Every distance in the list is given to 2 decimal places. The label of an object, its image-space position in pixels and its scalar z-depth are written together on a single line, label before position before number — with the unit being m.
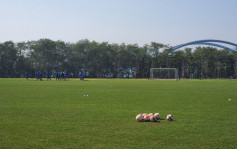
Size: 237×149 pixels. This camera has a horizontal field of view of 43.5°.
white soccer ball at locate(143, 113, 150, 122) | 8.66
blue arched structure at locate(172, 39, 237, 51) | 114.75
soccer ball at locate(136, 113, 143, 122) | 8.63
